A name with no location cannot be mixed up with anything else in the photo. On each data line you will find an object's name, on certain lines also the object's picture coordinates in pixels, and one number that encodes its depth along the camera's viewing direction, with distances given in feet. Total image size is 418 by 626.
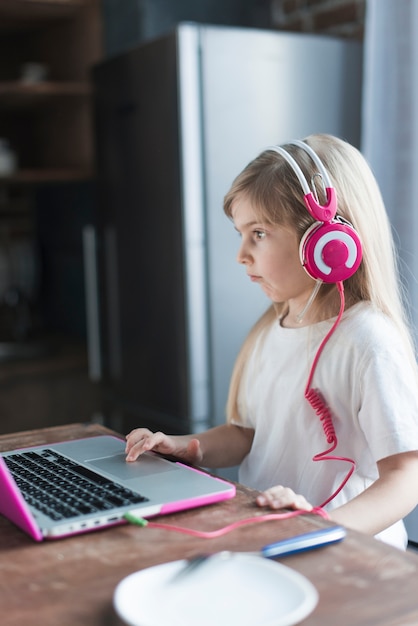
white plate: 4.17
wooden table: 4.24
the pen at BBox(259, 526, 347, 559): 4.57
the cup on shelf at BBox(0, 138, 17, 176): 12.88
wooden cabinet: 11.76
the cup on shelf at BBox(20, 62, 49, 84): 12.52
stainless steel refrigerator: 9.46
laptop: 4.84
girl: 5.65
